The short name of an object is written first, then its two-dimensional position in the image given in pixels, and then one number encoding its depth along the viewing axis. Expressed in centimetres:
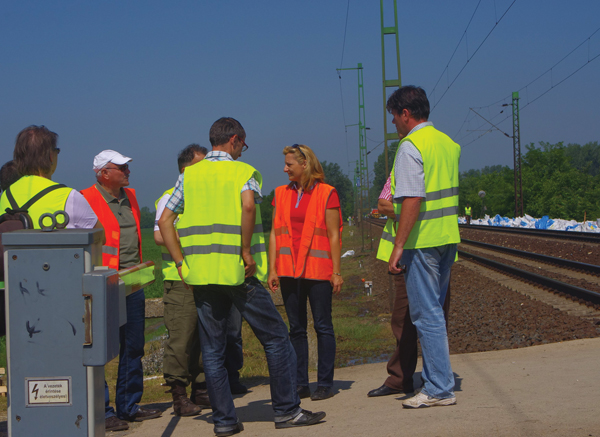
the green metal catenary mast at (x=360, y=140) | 4377
